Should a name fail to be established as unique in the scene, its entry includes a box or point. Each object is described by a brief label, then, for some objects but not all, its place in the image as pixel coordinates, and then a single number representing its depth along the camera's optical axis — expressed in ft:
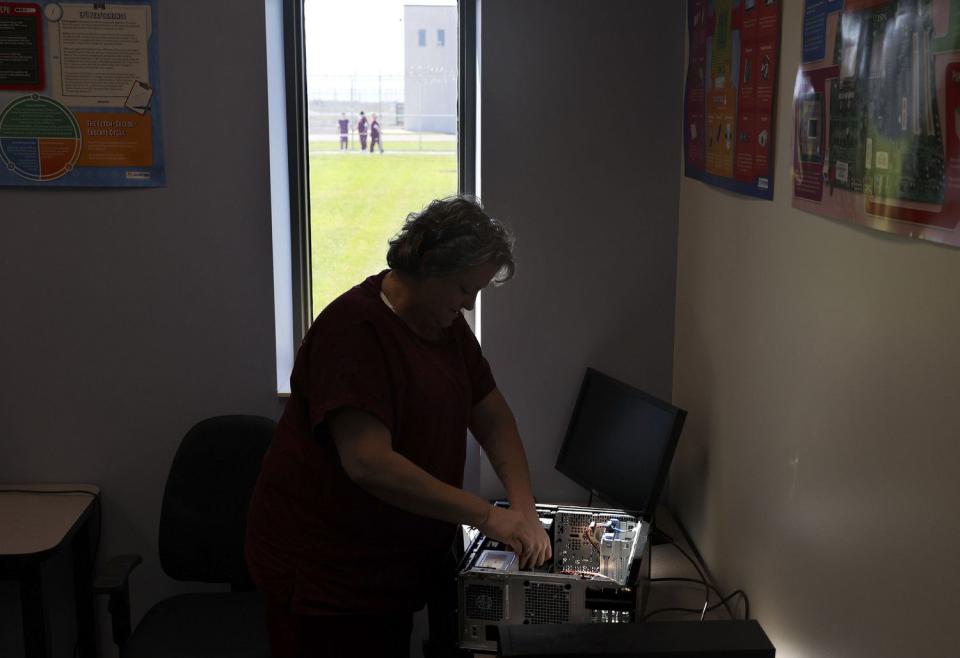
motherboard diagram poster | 3.98
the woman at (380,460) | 5.81
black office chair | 8.69
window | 9.55
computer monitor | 7.72
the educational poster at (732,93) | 6.29
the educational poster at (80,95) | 8.79
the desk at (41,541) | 8.14
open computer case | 6.22
